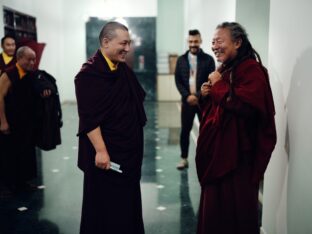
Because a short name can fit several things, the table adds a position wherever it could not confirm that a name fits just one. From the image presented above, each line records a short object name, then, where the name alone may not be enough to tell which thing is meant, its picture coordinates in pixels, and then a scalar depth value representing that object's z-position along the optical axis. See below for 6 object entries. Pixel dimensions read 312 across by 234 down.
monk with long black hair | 2.09
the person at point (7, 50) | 4.57
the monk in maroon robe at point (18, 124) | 3.69
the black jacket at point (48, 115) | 3.86
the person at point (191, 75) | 4.42
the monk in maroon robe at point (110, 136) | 2.17
